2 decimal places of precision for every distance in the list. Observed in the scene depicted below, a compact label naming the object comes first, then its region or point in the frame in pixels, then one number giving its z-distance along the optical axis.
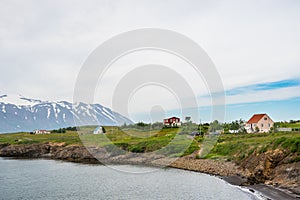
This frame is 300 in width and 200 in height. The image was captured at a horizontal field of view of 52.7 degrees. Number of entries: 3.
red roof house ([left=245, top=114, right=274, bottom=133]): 100.97
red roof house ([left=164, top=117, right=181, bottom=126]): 153.56
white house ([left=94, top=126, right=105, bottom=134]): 152.10
